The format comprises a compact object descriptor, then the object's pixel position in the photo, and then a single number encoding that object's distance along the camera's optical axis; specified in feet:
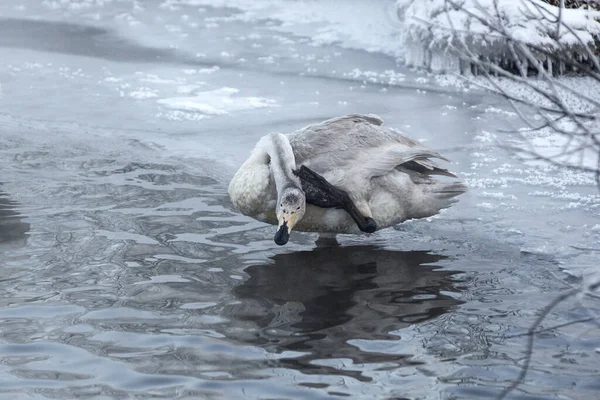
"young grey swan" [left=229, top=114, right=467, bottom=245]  34.76
